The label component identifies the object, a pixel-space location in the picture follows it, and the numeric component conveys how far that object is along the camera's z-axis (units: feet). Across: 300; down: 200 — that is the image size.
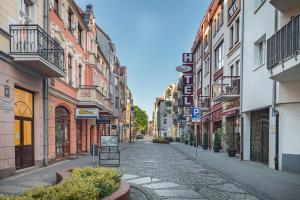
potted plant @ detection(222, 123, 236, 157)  73.04
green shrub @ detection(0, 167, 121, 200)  16.30
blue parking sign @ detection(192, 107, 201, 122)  70.79
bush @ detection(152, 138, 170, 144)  174.38
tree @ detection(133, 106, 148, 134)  349.82
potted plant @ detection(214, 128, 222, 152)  83.92
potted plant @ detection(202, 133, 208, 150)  101.17
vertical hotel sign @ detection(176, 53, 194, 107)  132.26
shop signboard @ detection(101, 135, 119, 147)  55.42
